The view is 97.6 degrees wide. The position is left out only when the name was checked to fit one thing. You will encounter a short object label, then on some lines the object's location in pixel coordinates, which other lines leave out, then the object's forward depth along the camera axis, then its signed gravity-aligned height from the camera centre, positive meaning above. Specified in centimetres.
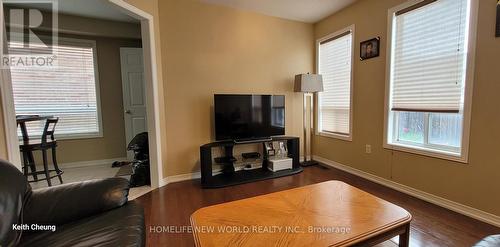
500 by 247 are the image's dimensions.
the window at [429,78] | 210 +26
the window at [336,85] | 335 +29
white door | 385 +26
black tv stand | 289 -98
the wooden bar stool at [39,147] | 254 -47
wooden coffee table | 114 -69
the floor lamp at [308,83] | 348 +32
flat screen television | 308 -18
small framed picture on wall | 284 +72
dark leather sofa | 106 -60
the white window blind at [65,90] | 350 +27
